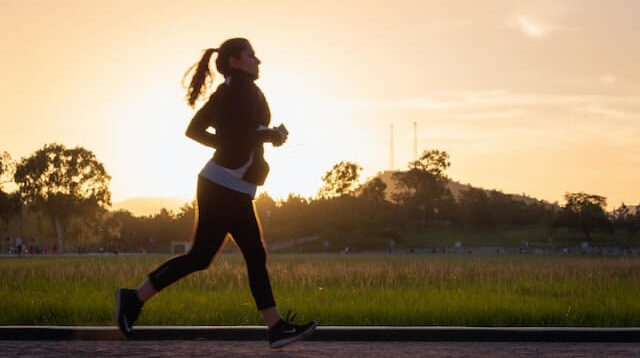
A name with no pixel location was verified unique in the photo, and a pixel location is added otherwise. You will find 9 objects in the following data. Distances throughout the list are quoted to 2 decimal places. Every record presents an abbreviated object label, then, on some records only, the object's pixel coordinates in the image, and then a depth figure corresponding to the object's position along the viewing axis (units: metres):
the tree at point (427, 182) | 120.50
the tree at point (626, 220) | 100.94
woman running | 5.57
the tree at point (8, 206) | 81.19
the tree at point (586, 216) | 99.50
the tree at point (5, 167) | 85.03
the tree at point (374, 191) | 108.40
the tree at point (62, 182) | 89.94
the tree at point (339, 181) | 107.25
